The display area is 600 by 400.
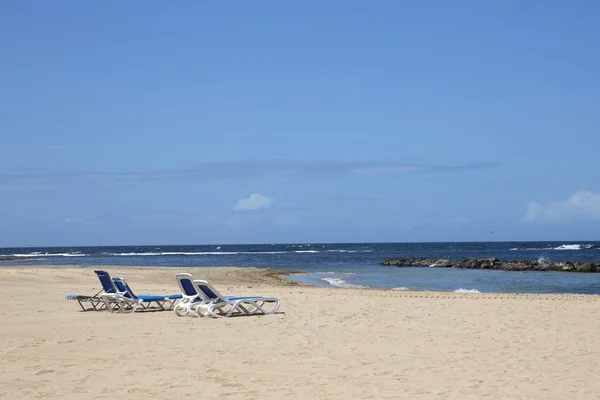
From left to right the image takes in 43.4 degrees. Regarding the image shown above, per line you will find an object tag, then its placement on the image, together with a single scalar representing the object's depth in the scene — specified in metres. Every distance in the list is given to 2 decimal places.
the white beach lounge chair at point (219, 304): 13.82
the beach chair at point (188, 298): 13.96
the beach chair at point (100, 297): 15.53
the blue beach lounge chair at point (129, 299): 15.13
